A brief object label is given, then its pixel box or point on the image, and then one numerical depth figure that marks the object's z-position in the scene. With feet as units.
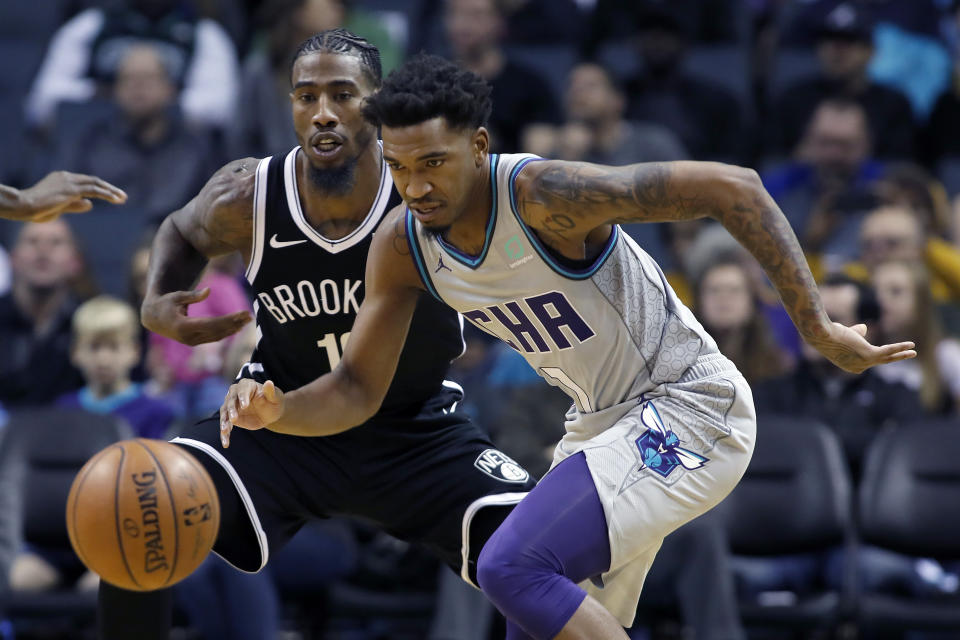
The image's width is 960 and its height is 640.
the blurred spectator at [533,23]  60.56
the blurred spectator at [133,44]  56.78
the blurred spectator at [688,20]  59.76
